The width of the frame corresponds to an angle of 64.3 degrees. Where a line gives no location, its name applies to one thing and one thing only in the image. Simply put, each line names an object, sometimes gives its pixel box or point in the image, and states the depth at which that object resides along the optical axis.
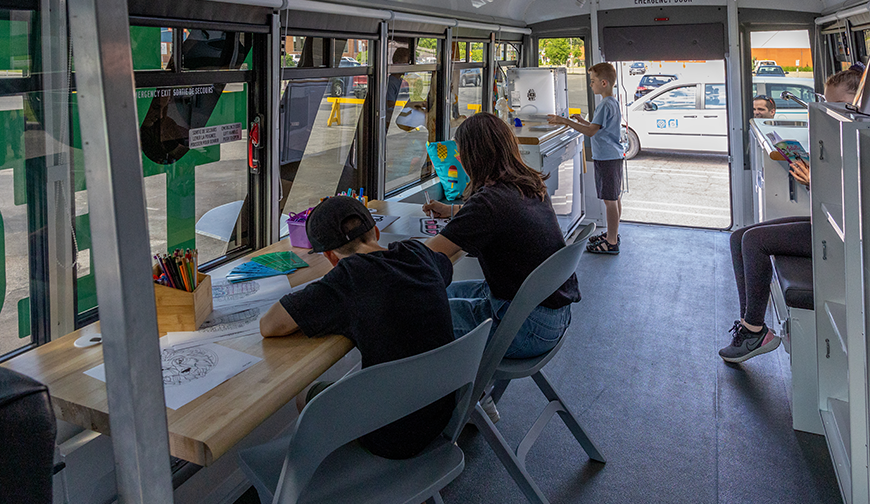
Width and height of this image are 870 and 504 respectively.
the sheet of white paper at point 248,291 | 2.10
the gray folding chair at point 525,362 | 1.92
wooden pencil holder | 1.82
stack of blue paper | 2.32
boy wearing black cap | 1.62
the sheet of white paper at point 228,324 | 1.79
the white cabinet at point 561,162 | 4.67
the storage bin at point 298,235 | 2.69
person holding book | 3.09
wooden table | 1.36
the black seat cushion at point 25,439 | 0.76
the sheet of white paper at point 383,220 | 3.06
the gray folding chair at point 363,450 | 1.28
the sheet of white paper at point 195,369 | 1.51
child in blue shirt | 5.31
